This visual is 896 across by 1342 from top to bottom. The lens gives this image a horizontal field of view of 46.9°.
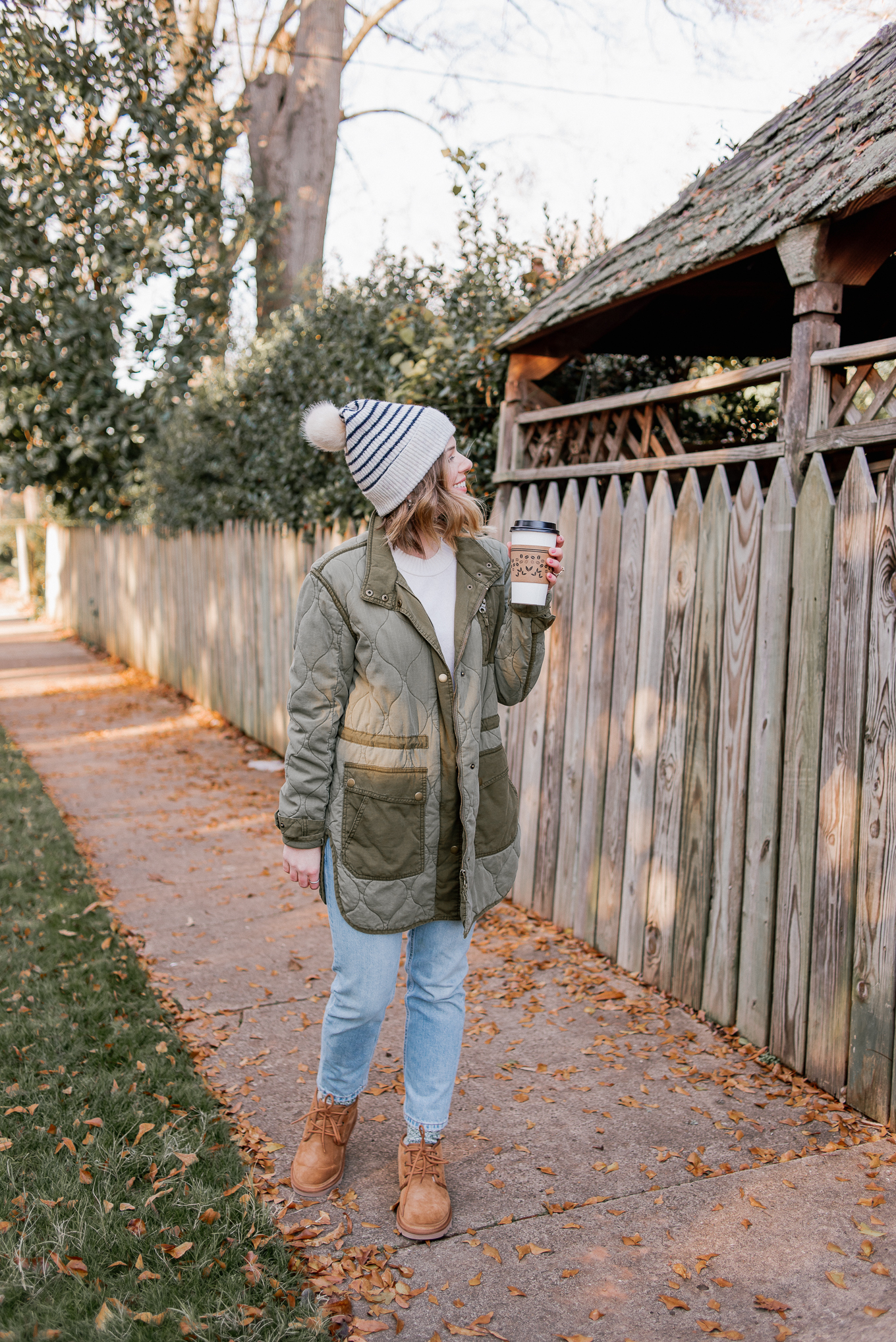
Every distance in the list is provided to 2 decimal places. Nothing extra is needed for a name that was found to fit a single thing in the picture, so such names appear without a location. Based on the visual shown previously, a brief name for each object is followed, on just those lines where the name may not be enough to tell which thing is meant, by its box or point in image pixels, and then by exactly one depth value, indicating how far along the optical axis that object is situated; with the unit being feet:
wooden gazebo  10.25
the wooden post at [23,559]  82.84
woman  8.10
